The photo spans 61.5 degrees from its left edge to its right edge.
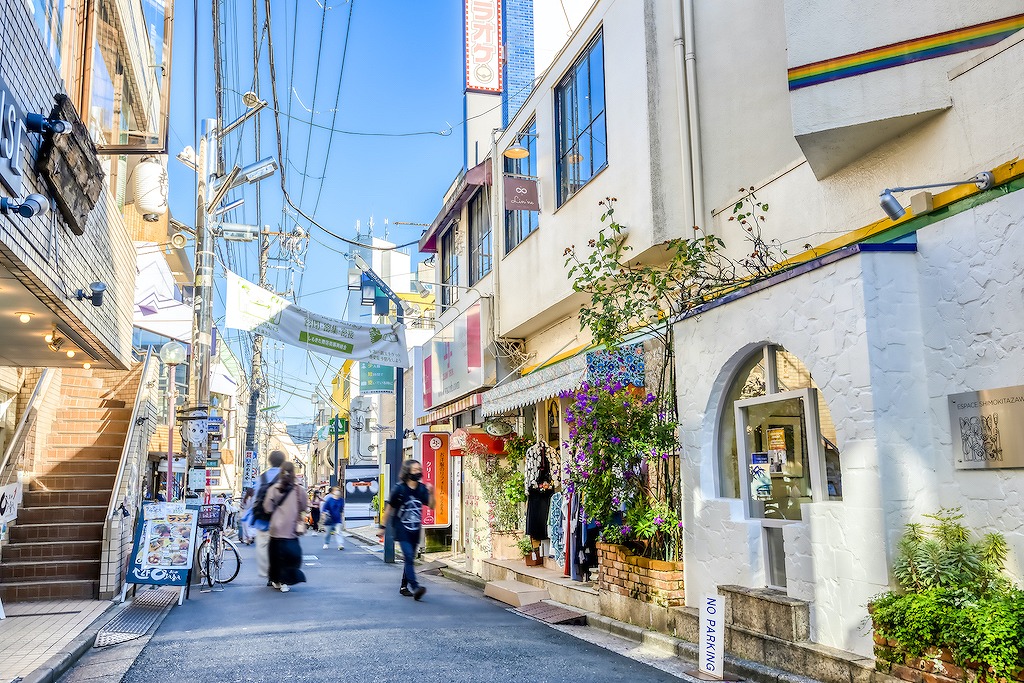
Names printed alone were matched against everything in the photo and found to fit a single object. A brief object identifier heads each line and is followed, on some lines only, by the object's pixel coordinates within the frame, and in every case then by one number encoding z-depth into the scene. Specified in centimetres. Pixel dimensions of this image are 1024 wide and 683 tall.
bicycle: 1452
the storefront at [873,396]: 636
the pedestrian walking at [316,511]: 3538
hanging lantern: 1587
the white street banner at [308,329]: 1457
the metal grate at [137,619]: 928
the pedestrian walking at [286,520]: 1175
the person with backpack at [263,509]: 1177
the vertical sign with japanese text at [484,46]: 2253
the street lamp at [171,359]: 1813
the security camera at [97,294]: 1032
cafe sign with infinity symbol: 1454
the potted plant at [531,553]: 1476
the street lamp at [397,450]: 1962
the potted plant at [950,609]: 528
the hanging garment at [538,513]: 1409
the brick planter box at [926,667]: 539
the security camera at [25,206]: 652
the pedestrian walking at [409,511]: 1211
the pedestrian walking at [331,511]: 2673
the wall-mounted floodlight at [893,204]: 710
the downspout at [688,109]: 1078
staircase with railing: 1214
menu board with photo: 1235
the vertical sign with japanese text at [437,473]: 2194
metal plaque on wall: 600
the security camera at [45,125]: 729
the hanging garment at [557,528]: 1300
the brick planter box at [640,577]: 930
